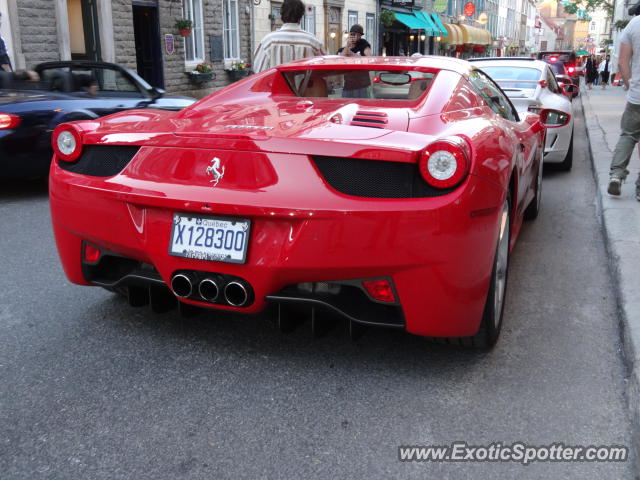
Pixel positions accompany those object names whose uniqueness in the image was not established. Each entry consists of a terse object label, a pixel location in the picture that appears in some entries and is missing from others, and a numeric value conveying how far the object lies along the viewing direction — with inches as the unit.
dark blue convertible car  234.2
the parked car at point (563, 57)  1042.3
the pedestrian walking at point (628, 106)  225.3
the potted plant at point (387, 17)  1191.3
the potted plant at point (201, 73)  677.9
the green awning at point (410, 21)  1312.7
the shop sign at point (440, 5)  1529.3
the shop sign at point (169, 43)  640.4
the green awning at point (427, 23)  1414.6
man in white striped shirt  246.2
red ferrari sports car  94.5
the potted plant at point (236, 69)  739.9
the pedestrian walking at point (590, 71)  1210.0
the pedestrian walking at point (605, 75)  1210.8
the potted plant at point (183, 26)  644.7
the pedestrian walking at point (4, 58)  420.4
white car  299.0
